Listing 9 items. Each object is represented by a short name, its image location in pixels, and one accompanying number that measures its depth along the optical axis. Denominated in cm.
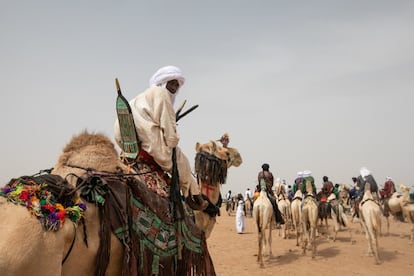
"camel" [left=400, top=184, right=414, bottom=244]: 1775
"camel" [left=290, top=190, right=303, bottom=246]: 1619
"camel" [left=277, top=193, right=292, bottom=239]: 1939
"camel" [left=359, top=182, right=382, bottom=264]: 1264
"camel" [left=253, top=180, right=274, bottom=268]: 1270
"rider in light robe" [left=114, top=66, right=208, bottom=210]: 369
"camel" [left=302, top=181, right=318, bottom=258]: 1405
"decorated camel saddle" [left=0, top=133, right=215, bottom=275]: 233
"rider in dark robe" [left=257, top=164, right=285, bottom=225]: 1335
